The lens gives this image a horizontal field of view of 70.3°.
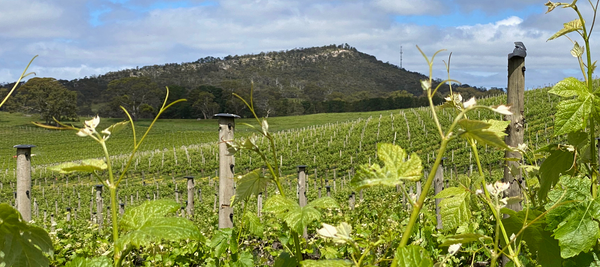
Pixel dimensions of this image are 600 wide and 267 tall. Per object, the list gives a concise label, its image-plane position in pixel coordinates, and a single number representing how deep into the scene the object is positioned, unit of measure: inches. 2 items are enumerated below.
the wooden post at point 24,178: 166.5
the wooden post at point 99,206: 300.6
